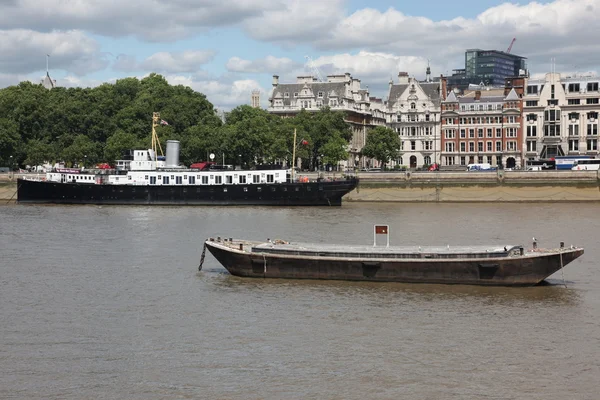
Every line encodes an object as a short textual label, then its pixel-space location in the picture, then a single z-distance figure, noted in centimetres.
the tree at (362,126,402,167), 14162
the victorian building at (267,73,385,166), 15750
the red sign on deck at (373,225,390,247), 3841
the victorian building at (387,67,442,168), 15550
